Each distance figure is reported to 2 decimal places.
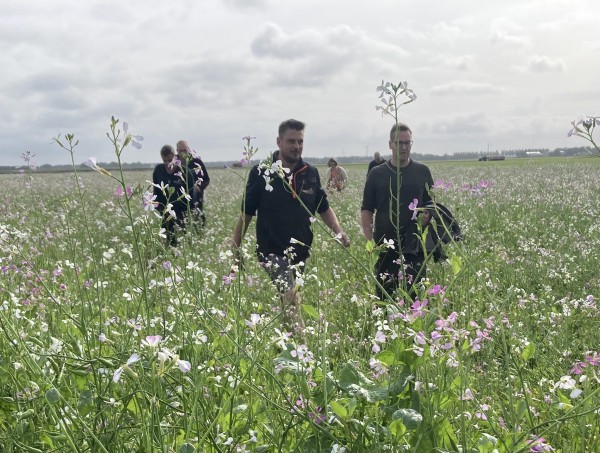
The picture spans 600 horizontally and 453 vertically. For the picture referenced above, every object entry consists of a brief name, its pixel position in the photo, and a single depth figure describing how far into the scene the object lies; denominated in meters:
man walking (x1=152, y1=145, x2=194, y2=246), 8.27
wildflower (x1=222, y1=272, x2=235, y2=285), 3.03
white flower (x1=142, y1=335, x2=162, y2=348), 1.36
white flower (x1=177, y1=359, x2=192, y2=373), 1.23
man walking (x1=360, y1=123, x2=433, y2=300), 5.02
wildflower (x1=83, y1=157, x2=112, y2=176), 1.75
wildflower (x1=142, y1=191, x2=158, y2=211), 1.91
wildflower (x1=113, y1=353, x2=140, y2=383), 1.23
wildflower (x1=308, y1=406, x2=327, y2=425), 2.00
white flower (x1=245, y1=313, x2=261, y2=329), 1.87
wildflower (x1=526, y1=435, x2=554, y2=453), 1.66
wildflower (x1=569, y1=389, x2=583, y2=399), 1.75
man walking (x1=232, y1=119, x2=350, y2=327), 4.80
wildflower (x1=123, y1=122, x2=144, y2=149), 1.74
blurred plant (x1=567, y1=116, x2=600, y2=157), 2.07
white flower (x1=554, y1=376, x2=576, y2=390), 2.02
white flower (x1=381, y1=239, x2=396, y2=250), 2.31
